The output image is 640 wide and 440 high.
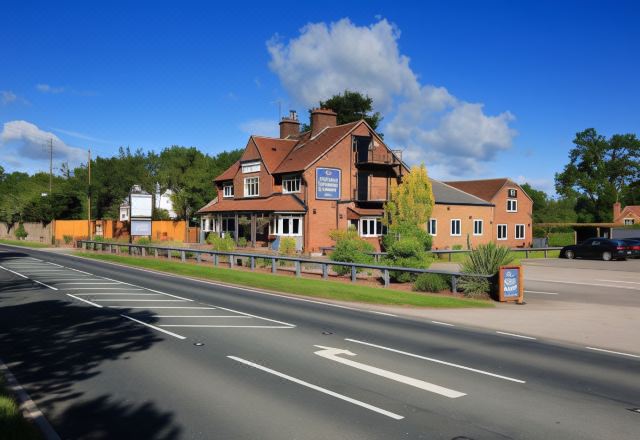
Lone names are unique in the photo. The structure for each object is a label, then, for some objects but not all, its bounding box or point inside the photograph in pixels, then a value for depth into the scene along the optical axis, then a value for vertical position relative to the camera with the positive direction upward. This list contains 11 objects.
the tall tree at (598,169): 92.50 +11.15
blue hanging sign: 44.94 +4.07
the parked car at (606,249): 38.88 -1.21
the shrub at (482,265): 20.25 -1.28
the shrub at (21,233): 69.69 -0.38
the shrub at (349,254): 26.41 -1.11
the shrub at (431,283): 21.33 -2.04
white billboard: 42.66 +2.02
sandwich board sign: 19.11 -1.87
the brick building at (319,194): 44.72 +3.40
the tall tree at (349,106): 72.69 +17.09
